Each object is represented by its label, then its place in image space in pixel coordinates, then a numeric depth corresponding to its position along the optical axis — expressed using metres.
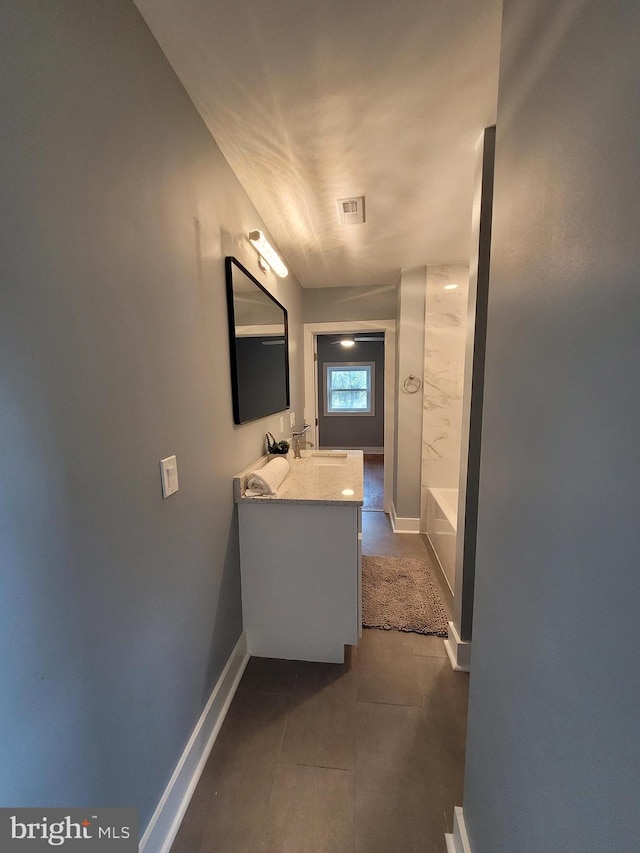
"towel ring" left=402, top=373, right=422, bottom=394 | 2.84
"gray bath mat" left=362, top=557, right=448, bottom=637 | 1.88
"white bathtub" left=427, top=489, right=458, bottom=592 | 2.13
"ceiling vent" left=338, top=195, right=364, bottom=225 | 1.68
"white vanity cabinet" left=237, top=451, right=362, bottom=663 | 1.46
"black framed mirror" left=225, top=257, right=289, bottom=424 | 1.46
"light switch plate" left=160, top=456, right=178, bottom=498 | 0.95
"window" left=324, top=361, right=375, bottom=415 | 6.07
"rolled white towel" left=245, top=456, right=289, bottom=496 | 1.52
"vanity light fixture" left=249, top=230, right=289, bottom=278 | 1.53
